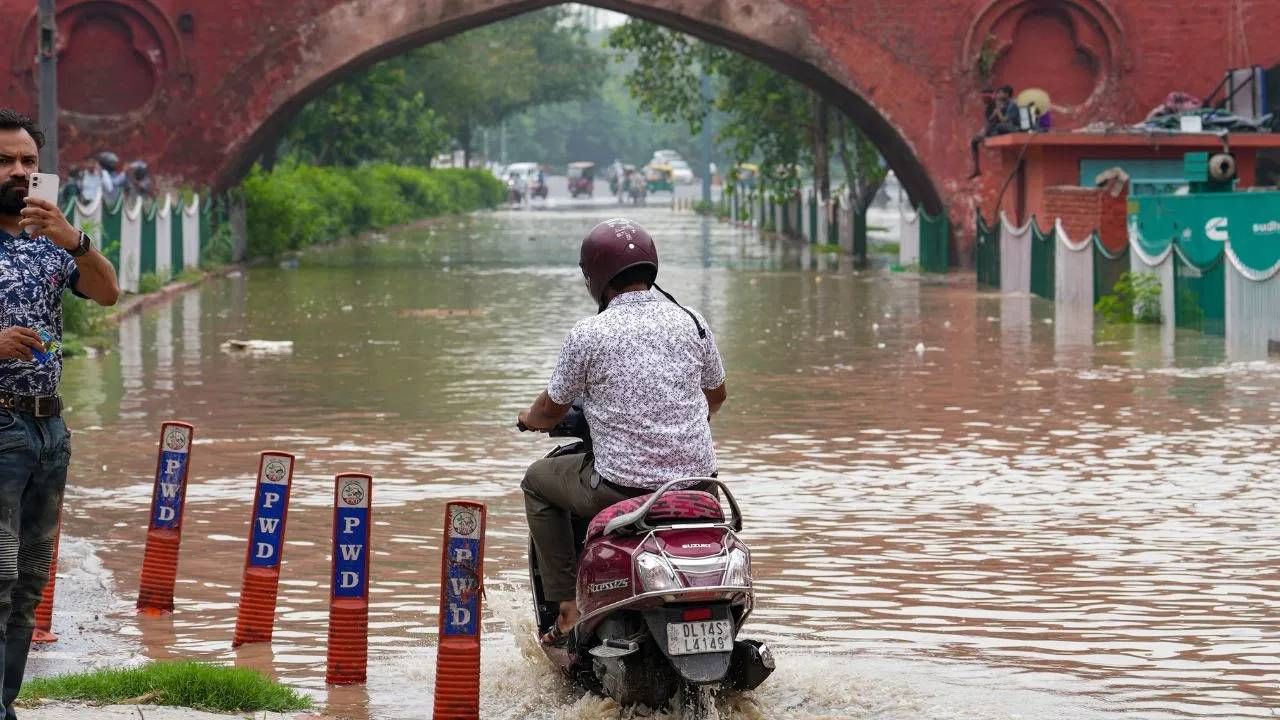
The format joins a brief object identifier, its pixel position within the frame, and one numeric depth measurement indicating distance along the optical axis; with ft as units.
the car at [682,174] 395.14
